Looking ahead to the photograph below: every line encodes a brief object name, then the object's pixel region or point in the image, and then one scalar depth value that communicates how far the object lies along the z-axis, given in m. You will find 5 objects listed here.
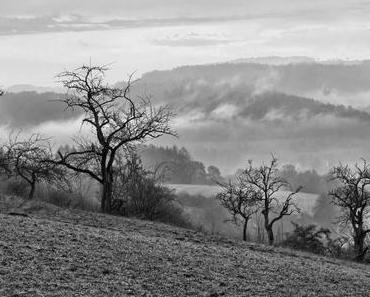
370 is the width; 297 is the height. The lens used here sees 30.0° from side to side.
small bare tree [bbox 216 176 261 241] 60.41
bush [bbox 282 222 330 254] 66.96
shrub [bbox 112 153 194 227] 43.97
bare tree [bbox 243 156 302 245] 58.43
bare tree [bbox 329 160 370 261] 61.94
